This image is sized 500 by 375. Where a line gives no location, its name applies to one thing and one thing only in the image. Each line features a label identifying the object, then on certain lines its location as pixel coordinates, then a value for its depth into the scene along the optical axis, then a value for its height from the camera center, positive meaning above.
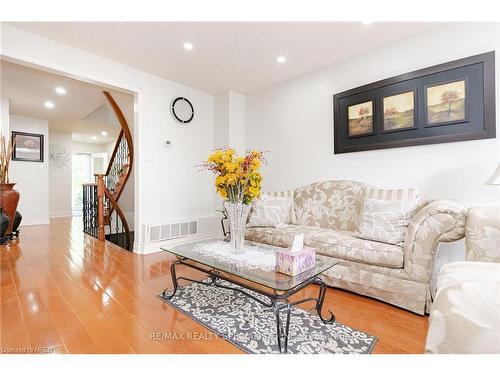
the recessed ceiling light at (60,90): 4.36 +1.71
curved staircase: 4.40 -0.20
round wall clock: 3.98 +1.25
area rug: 1.48 -0.94
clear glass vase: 2.04 -0.28
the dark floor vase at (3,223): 3.69 -0.53
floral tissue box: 1.56 -0.47
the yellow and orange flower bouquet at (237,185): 1.98 +0.01
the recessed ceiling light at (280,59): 3.13 +1.60
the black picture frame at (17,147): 5.68 +0.94
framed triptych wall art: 2.26 +0.81
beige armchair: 0.70 -0.37
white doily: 1.75 -0.53
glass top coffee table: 1.42 -0.55
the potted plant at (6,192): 3.90 -0.07
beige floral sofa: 1.89 -0.54
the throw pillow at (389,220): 2.20 -0.30
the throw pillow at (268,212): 3.08 -0.32
